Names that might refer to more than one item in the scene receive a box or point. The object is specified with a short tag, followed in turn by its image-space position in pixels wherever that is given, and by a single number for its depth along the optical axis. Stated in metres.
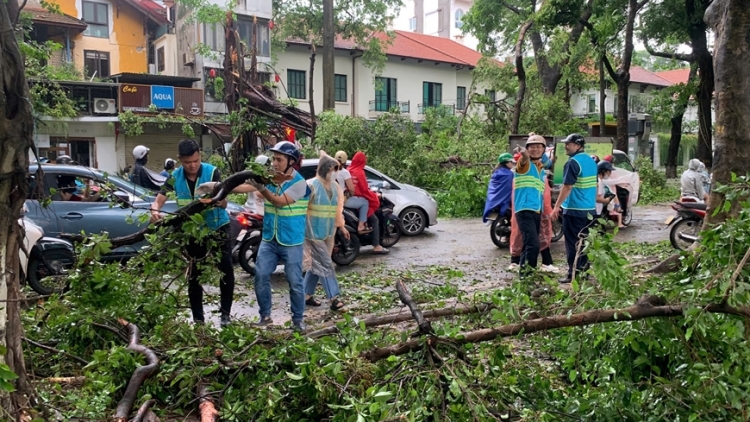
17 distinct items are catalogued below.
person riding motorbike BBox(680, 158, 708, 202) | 11.20
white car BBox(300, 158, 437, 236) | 12.21
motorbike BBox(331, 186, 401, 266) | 9.52
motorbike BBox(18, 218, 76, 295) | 7.44
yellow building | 29.78
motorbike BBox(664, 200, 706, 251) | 10.06
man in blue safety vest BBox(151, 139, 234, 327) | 5.77
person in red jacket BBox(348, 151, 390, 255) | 9.74
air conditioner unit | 25.27
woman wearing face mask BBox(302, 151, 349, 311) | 6.88
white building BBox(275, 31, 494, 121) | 34.91
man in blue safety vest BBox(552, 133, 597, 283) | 7.75
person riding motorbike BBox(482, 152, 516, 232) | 10.16
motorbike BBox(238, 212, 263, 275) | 8.78
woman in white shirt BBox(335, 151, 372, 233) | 9.59
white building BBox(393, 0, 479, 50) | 54.34
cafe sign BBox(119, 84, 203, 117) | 25.50
